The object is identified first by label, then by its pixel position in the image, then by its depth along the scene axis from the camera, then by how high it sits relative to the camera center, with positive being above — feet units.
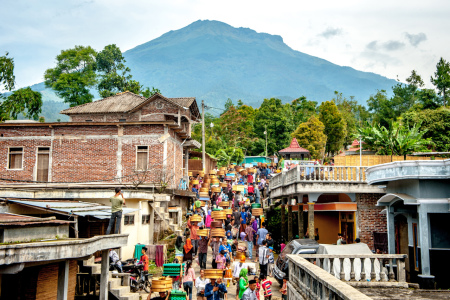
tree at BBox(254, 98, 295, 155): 207.72 +40.84
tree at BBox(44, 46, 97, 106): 199.93 +62.98
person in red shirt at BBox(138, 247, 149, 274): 56.32 -5.49
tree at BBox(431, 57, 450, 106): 184.14 +55.81
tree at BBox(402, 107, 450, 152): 127.85 +26.70
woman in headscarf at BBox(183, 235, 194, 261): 62.03 -4.32
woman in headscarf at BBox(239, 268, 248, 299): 47.06 -6.56
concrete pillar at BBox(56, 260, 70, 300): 37.65 -5.31
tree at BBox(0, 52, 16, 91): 137.08 +42.55
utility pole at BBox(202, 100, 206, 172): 126.27 +18.65
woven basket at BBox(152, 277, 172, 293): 44.97 -6.63
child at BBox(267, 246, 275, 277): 59.93 -6.19
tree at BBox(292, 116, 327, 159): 186.29 +32.72
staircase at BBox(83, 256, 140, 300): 49.39 -7.62
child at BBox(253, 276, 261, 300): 43.85 -6.84
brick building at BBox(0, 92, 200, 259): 92.84 +12.43
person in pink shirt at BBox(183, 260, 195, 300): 48.08 -6.48
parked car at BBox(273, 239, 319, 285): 54.29 -3.98
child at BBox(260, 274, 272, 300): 47.73 -7.27
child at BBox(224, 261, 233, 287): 56.39 -7.26
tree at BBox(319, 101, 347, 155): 210.59 +41.37
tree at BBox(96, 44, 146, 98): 207.62 +64.25
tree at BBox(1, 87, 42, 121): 146.30 +36.33
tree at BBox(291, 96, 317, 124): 240.94 +59.23
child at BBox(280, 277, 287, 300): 49.90 -8.04
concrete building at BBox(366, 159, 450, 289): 45.27 +0.62
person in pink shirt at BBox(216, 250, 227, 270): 55.88 -5.29
